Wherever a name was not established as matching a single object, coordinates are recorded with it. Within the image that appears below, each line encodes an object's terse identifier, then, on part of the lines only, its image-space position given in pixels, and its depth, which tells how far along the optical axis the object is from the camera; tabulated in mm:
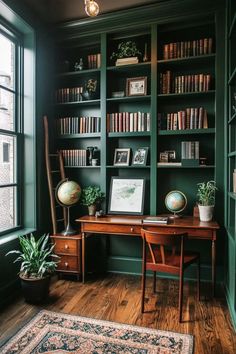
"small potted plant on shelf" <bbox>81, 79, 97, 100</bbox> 3598
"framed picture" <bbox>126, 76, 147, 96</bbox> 3451
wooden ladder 3432
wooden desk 2799
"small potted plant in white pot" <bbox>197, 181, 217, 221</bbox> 3016
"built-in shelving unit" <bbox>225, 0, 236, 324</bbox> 2756
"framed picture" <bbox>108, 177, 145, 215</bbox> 3479
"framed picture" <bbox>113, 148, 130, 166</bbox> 3568
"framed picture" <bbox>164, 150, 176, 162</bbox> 3439
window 3090
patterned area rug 1978
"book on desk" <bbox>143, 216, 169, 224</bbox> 2935
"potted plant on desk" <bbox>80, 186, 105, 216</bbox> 3424
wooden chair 2369
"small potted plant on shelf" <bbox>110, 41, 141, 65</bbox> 3428
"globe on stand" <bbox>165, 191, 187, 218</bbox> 3168
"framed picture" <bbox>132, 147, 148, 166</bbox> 3484
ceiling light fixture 1863
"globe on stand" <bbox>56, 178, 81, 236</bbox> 3252
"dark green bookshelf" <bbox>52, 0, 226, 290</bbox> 3174
